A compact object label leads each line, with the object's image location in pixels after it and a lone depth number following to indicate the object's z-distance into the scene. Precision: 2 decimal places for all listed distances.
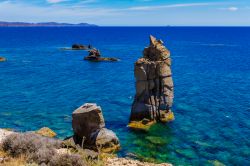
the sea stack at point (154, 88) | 45.81
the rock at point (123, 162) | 26.67
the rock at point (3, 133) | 31.71
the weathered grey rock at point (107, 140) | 35.03
